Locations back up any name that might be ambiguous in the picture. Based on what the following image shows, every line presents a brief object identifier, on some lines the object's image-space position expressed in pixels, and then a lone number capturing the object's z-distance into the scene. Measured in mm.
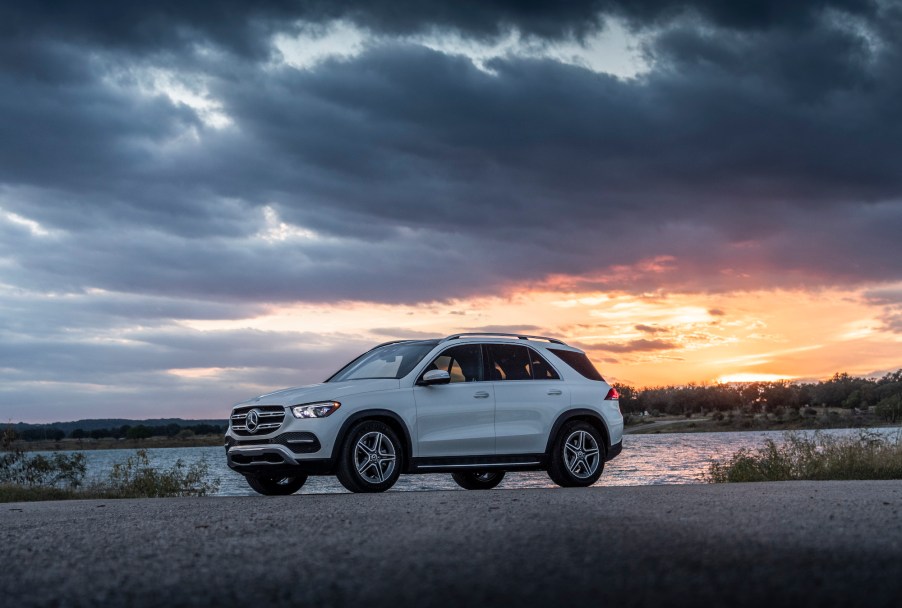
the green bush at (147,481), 19266
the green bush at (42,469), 22250
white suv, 12227
